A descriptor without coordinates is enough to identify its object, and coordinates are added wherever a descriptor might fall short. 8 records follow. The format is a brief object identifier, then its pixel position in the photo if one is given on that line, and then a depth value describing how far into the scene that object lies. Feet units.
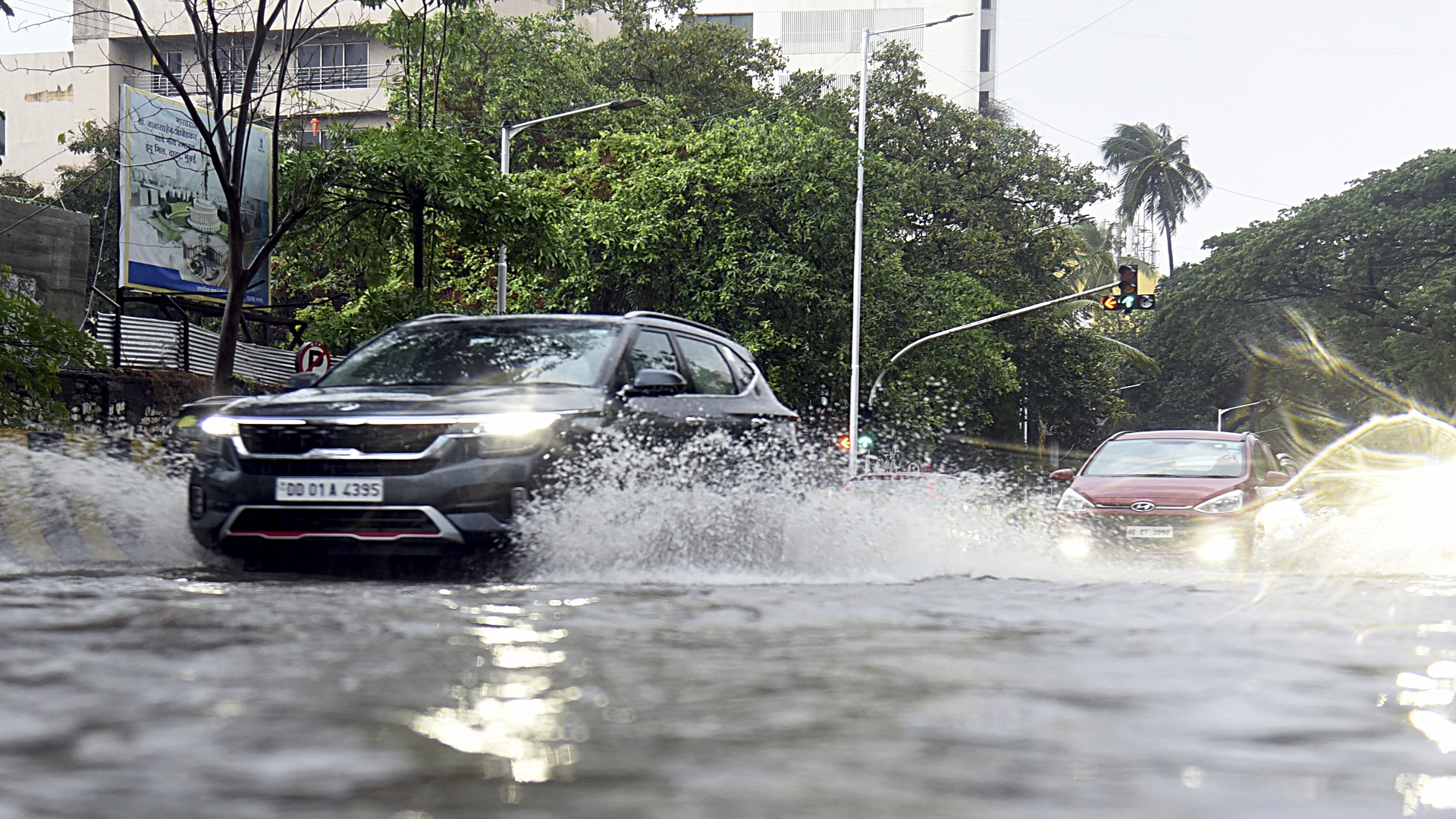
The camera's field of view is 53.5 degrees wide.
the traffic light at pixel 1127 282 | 86.43
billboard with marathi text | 63.31
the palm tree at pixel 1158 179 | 232.12
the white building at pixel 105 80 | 141.49
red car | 38.70
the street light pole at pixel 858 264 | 93.86
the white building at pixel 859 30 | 220.23
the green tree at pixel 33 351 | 32.73
